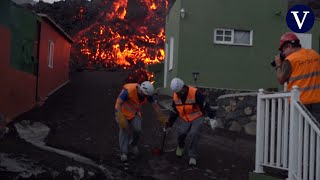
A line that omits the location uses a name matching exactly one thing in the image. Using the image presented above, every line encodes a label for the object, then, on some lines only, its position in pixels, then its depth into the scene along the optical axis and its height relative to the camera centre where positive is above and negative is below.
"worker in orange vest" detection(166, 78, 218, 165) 6.94 -0.25
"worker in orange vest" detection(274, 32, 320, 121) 4.73 +0.35
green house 13.37 +2.08
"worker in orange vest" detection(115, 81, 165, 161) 7.00 -0.29
